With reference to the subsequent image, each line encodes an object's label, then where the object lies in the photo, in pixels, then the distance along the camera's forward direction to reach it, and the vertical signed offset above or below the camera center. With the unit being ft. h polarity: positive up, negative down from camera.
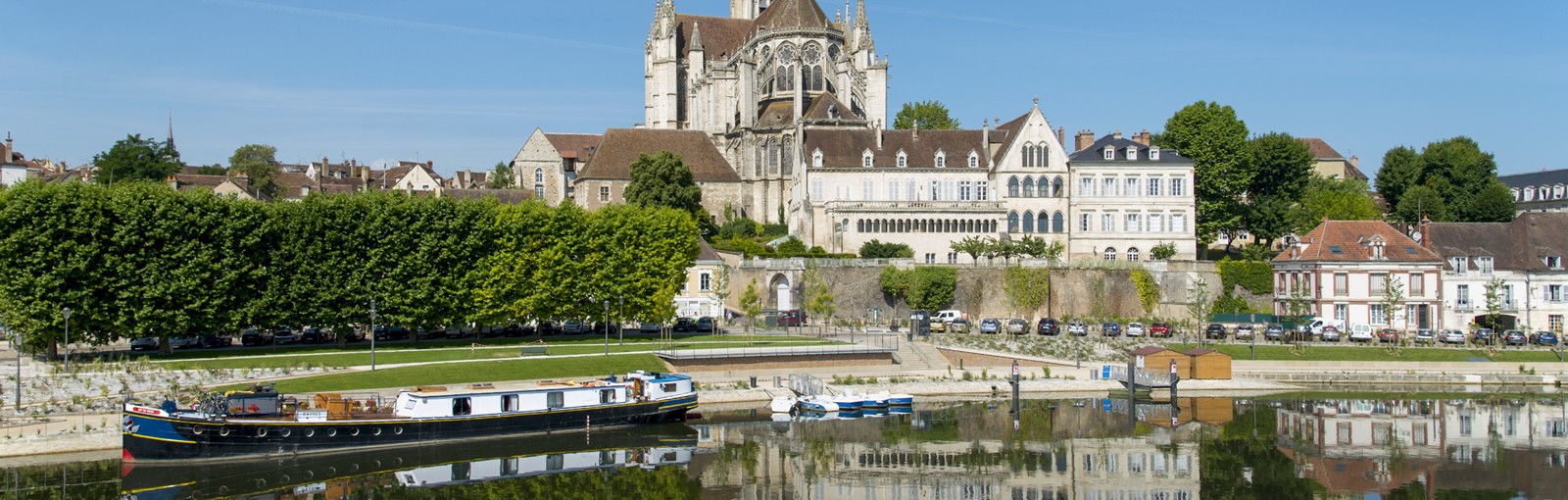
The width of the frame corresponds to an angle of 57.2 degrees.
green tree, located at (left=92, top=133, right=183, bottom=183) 331.16 +27.89
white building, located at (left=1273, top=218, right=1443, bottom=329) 224.12 -0.29
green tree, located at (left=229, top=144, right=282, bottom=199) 359.05 +31.00
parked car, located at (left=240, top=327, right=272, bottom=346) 188.34 -7.48
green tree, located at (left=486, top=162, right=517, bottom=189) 373.95 +27.31
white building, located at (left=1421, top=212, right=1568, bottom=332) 226.38 -0.38
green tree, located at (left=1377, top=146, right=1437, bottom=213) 308.81 +22.55
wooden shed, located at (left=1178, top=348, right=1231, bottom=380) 182.60 -11.27
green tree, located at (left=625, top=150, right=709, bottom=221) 279.49 +18.58
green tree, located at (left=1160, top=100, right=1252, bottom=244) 272.72 +22.74
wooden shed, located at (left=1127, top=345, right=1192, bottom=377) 179.93 -10.01
